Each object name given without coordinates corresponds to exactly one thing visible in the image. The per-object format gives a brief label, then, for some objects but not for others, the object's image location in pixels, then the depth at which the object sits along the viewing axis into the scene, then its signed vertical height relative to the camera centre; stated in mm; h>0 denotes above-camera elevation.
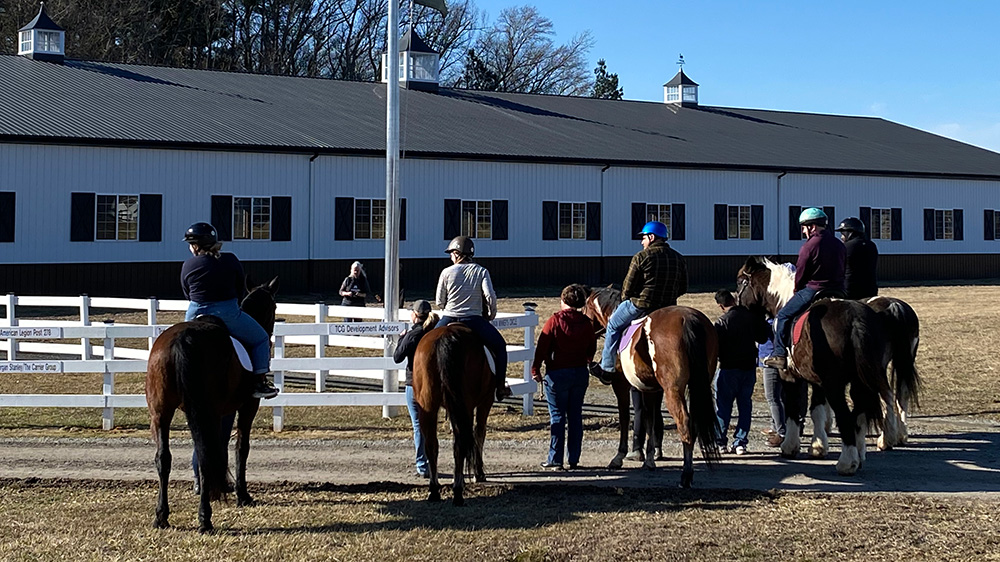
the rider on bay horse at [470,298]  9758 -32
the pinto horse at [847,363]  10266 -616
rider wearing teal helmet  10844 +204
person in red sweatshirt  10750 -728
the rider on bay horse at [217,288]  9023 +50
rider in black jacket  11930 +335
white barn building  30828 +3510
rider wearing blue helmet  10578 +108
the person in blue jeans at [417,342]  9992 -416
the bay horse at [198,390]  8445 -700
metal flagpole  13977 +1185
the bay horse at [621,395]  10844 -938
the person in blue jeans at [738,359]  11516 -629
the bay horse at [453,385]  9227 -723
